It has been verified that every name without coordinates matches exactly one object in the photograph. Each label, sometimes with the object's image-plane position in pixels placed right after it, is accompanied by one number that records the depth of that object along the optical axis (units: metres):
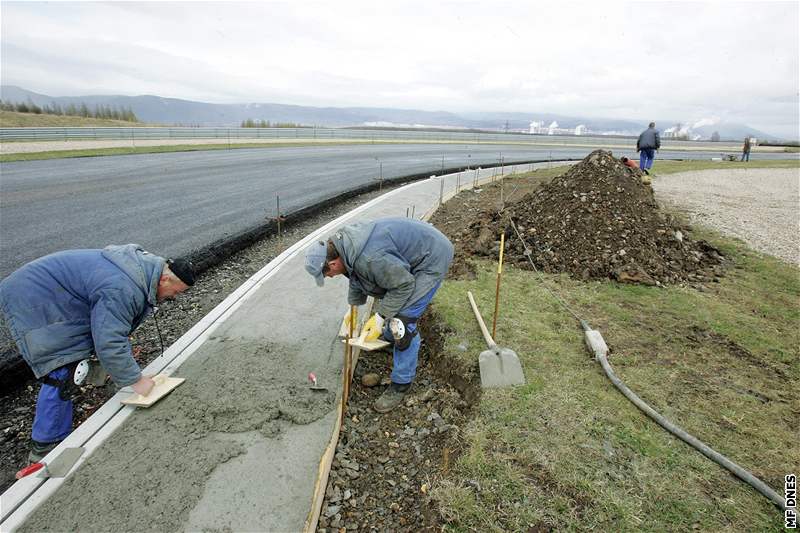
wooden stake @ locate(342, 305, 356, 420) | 3.78
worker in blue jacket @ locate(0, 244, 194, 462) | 2.95
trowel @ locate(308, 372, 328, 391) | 3.77
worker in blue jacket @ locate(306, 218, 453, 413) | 3.54
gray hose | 2.86
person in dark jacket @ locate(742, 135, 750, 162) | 27.94
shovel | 3.99
